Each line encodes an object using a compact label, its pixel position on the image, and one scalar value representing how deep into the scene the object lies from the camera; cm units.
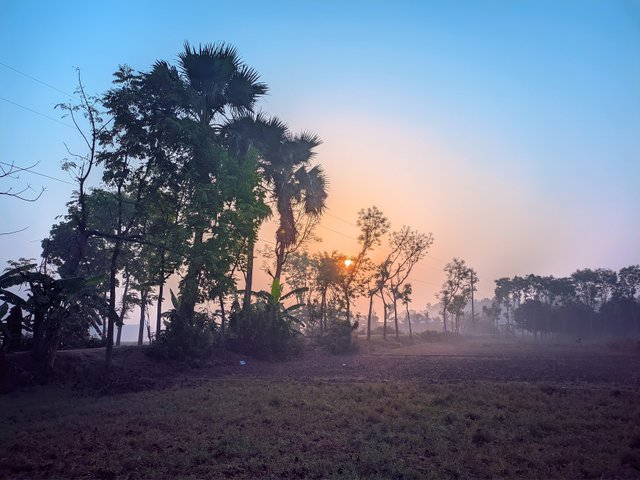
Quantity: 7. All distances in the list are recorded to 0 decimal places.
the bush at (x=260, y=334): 2597
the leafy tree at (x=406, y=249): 5081
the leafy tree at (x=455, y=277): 6925
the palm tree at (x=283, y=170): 2820
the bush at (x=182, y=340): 2095
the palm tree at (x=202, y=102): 1961
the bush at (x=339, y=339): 3253
